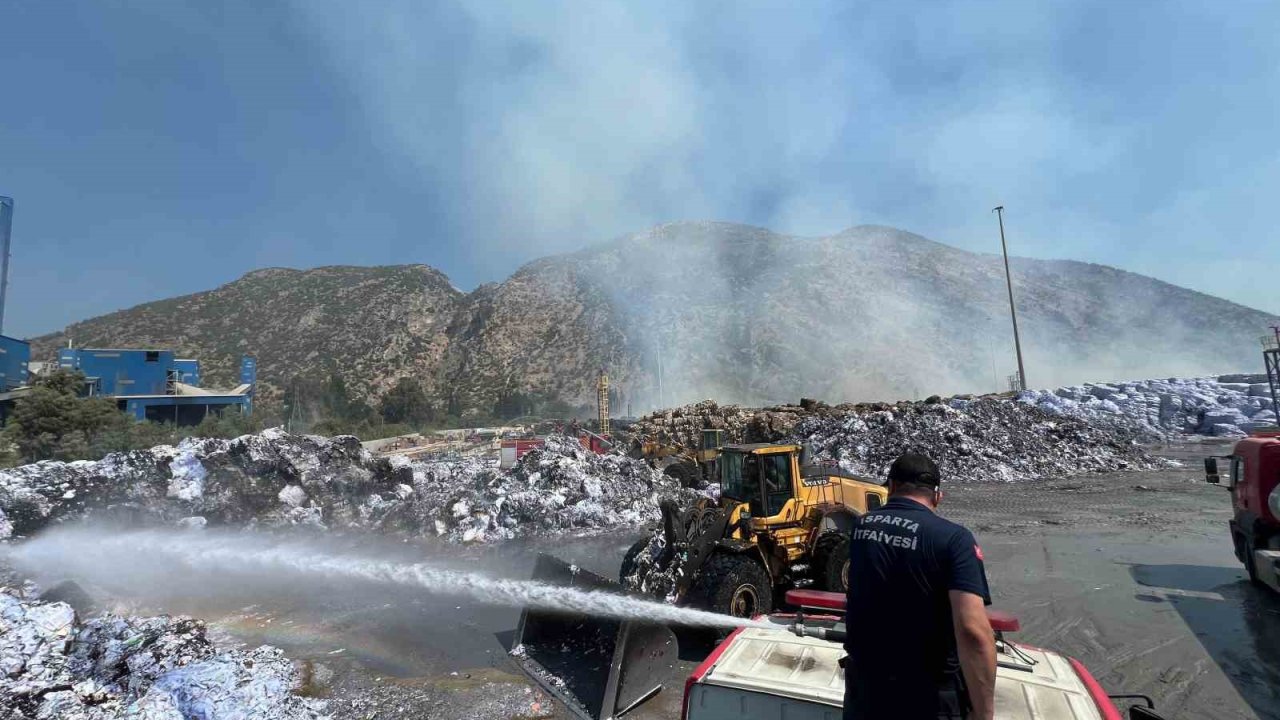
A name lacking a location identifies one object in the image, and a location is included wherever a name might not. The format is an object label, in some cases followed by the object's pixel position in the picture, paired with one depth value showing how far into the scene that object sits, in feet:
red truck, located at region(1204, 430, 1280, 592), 21.12
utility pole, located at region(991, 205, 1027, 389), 102.77
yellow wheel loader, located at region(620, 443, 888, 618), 19.89
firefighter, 5.72
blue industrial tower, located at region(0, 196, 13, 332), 98.78
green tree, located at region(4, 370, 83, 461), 63.98
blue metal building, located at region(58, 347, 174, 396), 107.34
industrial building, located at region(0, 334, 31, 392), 91.35
